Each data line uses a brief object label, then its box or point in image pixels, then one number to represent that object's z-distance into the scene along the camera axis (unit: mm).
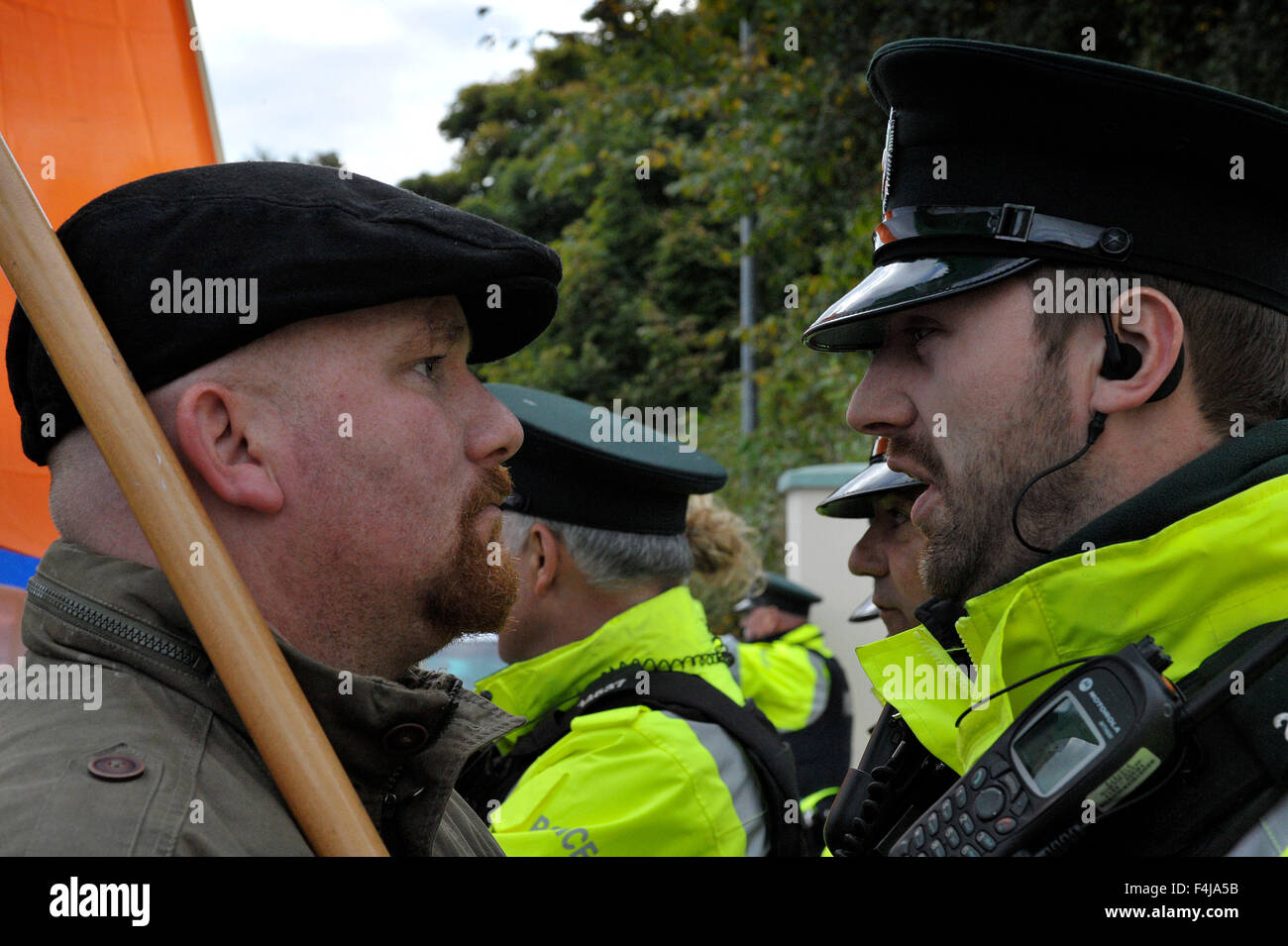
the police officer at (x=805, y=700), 6176
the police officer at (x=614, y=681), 2848
